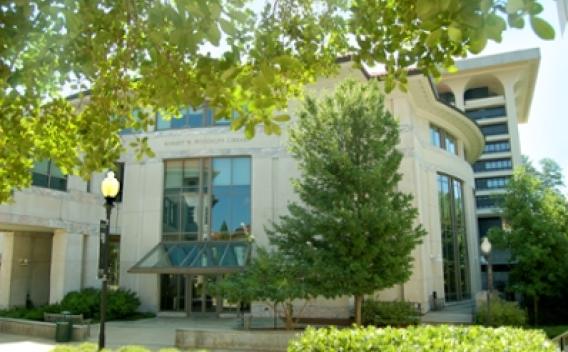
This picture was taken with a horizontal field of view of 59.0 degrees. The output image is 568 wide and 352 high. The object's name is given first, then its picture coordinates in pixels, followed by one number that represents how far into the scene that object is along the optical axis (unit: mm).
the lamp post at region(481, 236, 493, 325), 20372
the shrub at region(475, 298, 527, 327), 21125
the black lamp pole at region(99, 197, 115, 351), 13266
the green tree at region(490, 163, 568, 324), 24734
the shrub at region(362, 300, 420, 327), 20677
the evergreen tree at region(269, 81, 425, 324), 17719
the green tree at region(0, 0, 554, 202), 4062
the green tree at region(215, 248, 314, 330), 17578
